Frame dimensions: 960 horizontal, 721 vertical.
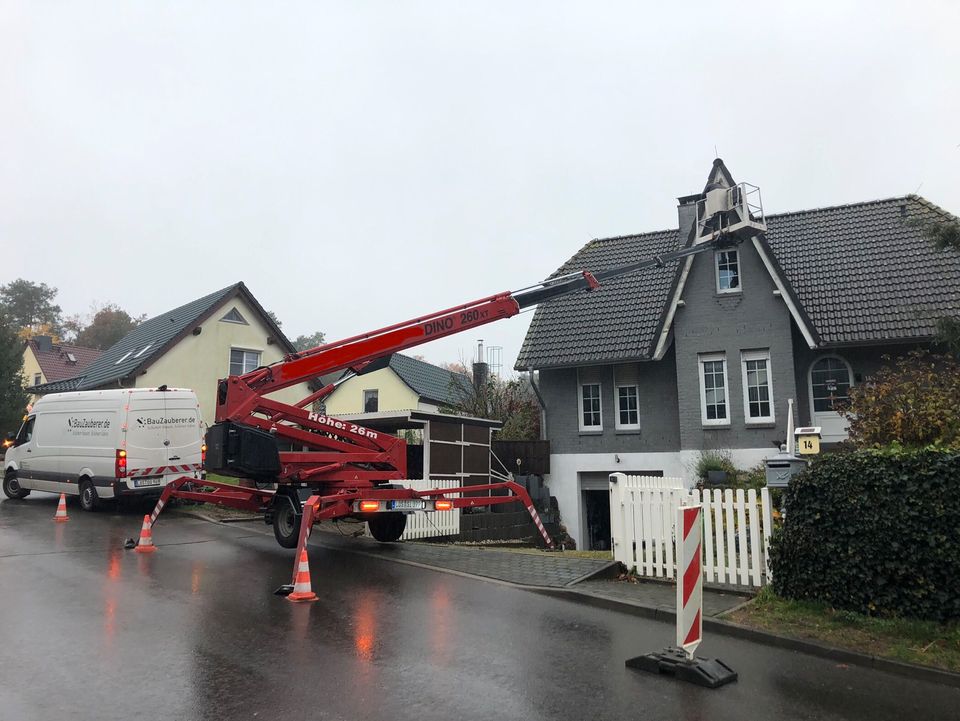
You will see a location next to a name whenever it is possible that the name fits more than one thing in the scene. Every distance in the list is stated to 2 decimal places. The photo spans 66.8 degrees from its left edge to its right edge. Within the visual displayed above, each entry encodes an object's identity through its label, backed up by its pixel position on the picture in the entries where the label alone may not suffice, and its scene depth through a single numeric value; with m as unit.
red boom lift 10.67
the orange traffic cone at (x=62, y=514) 14.27
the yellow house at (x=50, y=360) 47.20
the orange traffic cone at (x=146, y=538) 11.20
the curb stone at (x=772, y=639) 5.93
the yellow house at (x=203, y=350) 25.81
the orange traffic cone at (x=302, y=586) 8.04
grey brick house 18.39
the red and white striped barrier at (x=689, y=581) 5.88
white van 15.39
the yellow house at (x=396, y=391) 38.00
